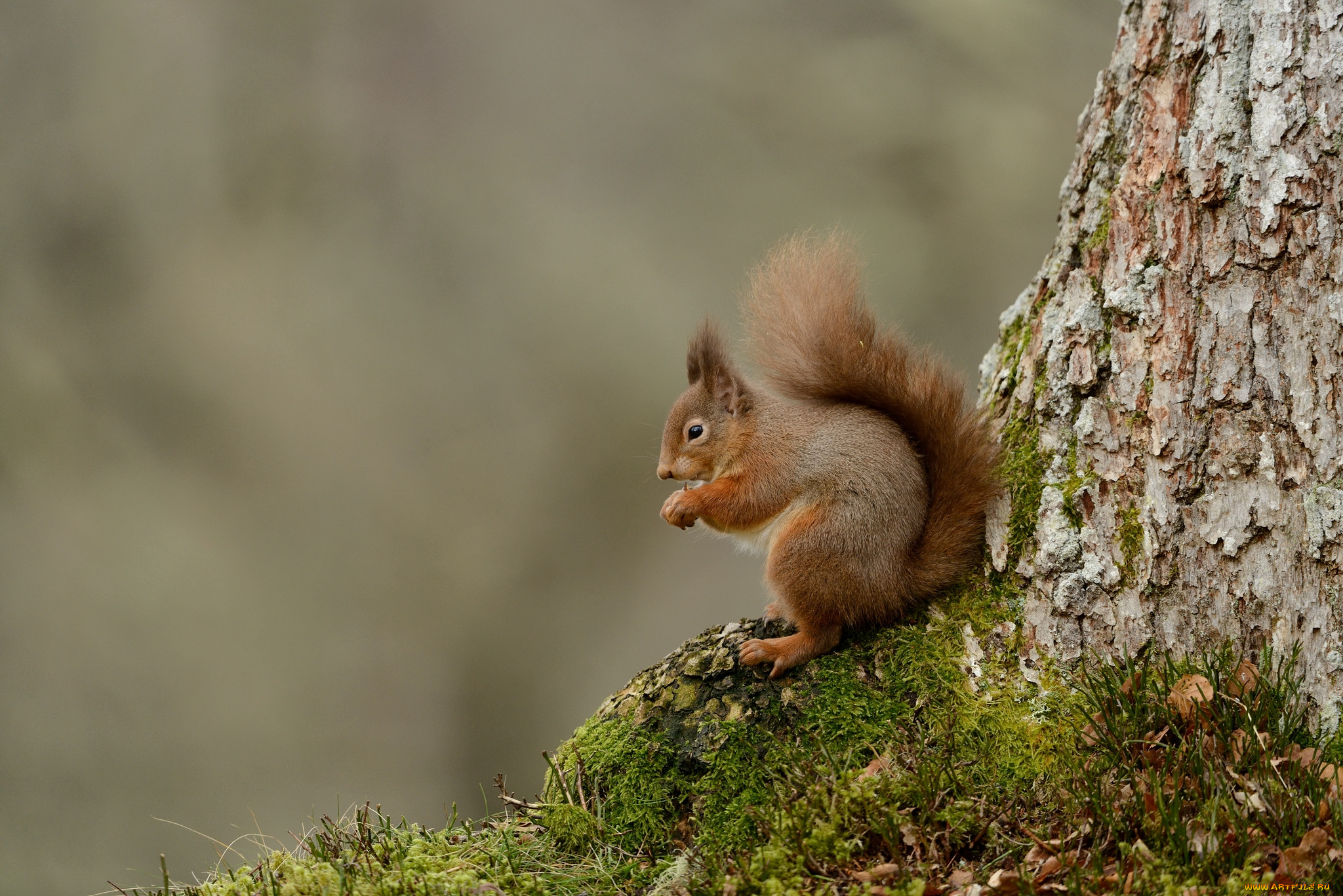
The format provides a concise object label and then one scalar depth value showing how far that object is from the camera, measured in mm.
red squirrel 12808
